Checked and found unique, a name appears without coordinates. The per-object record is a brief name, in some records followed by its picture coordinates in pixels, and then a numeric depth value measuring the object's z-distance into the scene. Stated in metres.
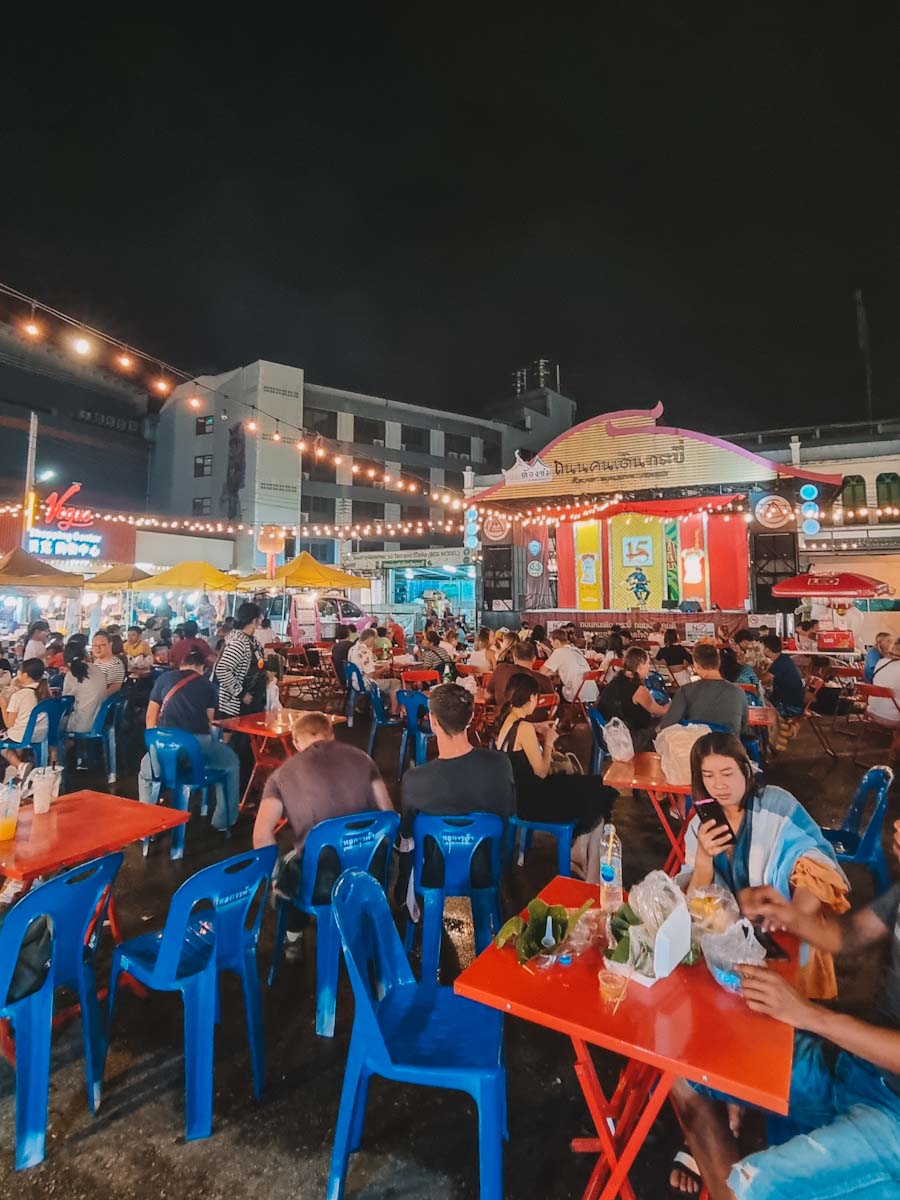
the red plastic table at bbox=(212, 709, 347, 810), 5.46
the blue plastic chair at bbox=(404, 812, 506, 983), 3.04
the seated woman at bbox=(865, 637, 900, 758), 7.30
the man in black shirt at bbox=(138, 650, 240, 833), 5.28
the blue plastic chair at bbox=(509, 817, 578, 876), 3.80
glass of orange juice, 2.89
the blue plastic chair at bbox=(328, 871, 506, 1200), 1.83
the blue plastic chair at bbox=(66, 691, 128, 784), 6.64
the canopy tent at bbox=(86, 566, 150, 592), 13.57
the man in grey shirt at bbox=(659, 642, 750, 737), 4.76
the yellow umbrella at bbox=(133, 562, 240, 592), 13.44
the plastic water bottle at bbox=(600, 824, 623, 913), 2.14
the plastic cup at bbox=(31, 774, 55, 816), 3.19
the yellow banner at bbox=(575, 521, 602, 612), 20.42
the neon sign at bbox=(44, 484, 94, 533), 16.78
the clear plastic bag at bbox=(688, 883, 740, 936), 1.97
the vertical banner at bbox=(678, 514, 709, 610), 18.86
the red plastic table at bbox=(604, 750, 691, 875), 3.82
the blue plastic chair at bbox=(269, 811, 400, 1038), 2.84
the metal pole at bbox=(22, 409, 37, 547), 15.23
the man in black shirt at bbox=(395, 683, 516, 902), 3.21
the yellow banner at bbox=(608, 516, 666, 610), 19.69
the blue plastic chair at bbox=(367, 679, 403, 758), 7.49
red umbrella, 12.57
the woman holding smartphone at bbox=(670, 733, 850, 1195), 2.08
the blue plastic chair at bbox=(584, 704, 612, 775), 5.71
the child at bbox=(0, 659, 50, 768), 5.99
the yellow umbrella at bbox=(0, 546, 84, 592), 10.77
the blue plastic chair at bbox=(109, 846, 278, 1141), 2.27
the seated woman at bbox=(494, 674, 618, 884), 3.99
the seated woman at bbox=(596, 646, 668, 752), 5.95
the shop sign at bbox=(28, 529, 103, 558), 16.70
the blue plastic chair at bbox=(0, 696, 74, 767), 6.01
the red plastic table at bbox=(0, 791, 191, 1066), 2.65
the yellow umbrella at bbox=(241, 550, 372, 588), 13.40
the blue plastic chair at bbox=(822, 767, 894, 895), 3.68
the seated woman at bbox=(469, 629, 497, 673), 9.42
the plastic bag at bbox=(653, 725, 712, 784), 3.92
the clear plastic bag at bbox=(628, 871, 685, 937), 1.92
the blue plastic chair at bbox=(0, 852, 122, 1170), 2.07
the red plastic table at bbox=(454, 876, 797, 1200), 1.49
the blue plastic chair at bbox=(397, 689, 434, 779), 6.45
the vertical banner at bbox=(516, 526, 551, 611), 21.19
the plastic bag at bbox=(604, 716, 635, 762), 4.22
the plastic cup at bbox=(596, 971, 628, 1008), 1.74
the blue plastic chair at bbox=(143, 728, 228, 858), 4.86
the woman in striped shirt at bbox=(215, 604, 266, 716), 6.22
